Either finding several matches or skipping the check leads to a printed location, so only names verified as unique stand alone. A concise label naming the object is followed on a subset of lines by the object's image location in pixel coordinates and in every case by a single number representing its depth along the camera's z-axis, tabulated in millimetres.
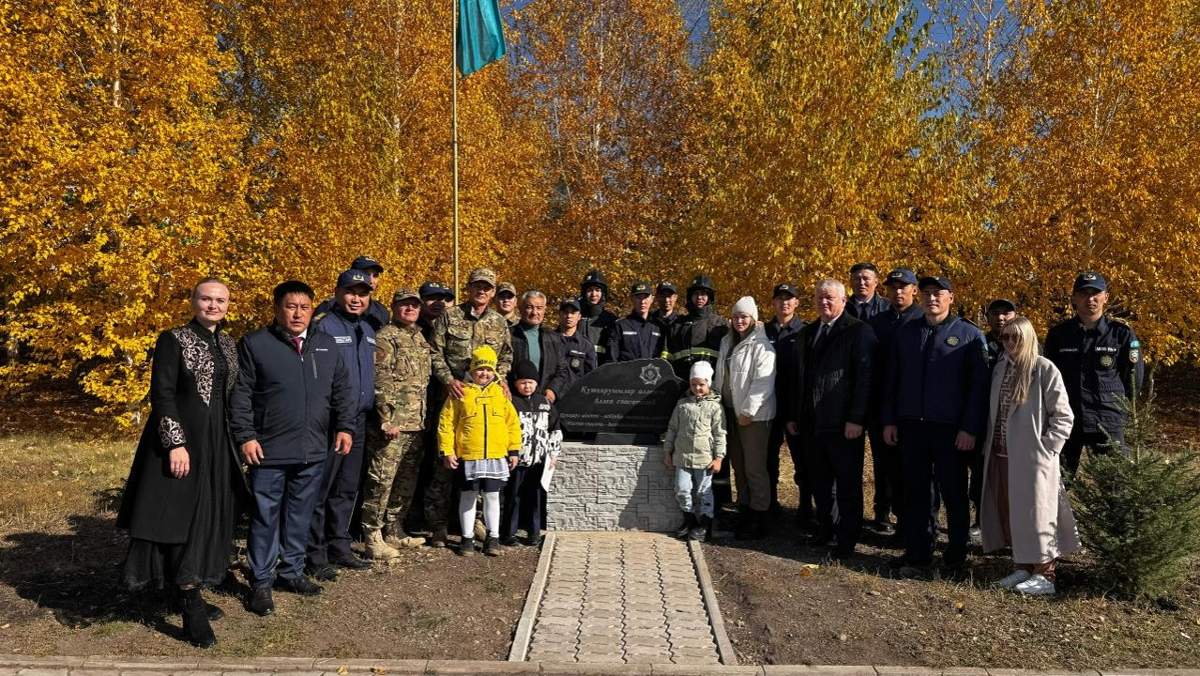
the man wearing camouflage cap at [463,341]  6641
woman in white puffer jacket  6914
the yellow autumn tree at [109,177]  11477
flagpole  10883
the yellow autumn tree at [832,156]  11906
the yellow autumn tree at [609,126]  21672
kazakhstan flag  12531
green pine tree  5324
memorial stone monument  7125
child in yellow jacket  6309
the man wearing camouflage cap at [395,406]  6207
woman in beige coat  5496
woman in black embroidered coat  4445
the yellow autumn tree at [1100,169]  12711
